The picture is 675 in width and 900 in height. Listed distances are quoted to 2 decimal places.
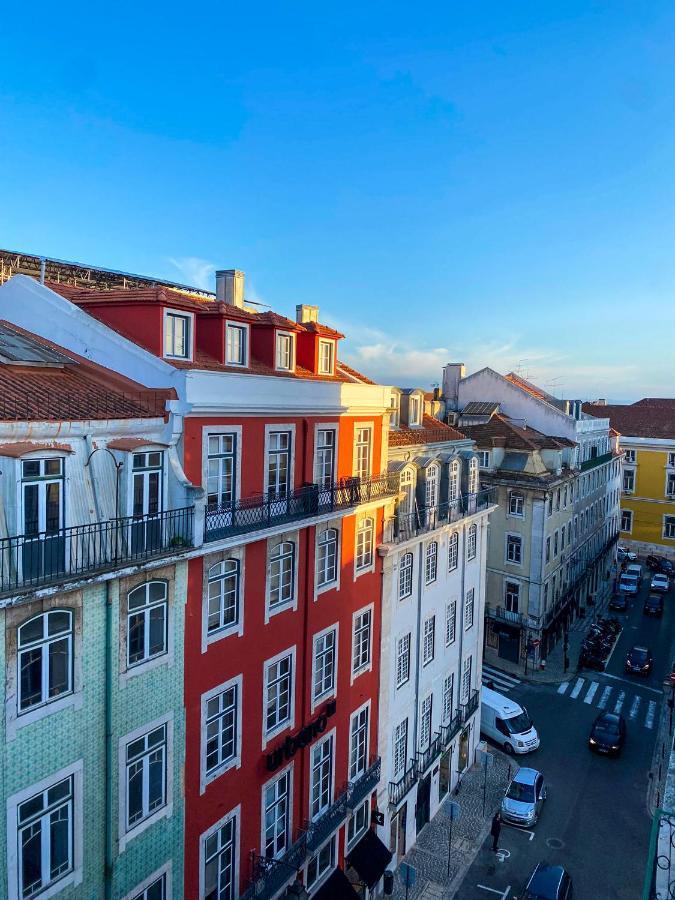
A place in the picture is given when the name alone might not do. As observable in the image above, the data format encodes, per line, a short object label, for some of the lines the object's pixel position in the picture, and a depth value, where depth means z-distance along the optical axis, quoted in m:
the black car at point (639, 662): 44.41
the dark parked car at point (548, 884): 23.50
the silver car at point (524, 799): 29.25
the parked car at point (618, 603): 58.12
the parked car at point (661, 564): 67.88
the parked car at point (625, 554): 72.57
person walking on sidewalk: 27.83
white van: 35.00
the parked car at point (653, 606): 56.41
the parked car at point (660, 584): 61.25
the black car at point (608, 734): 34.69
